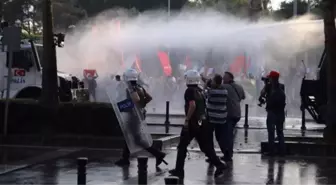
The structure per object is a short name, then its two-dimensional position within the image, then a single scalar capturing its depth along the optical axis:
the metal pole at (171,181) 8.13
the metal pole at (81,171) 9.92
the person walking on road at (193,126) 12.18
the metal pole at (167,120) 23.54
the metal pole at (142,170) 9.77
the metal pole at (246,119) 23.18
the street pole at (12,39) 15.94
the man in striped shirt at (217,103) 13.72
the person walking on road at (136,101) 13.47
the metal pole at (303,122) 22.64
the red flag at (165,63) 40.01
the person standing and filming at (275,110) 15.02
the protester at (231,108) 14.48
